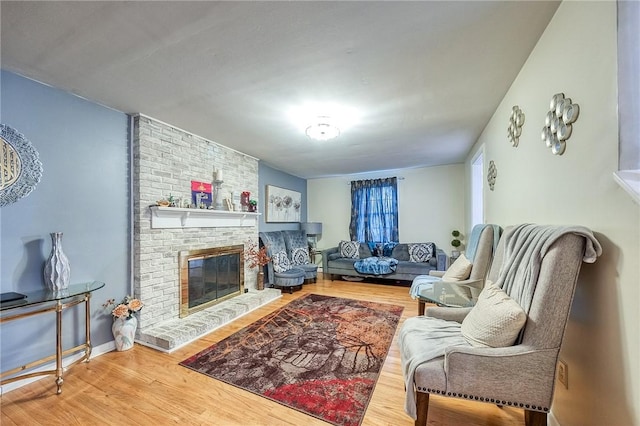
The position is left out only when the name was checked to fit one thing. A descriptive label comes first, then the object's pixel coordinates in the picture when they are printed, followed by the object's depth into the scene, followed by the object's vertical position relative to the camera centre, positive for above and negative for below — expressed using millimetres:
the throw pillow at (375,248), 5500 -763
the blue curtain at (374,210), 5578 +98
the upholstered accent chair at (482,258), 2469 -461
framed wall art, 5057 +238
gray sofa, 4652 -990
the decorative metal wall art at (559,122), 1247 +498
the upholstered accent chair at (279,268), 4367 -990
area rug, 1762 -1326
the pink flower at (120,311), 2398 -929
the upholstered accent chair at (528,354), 1099 -674
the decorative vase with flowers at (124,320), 2416 -1045
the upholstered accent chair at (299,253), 4898 -794
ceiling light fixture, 2475 +1062
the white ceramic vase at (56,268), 1986 -421
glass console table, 1738 -723
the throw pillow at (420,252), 4896 -765
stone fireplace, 2643 -20
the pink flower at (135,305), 2479 -897
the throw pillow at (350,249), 5441 -770
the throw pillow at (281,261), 4445 -862
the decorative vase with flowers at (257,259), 4156 -745
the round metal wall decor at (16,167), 1837 +393
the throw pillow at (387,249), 5423 -768
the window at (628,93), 910 +453
